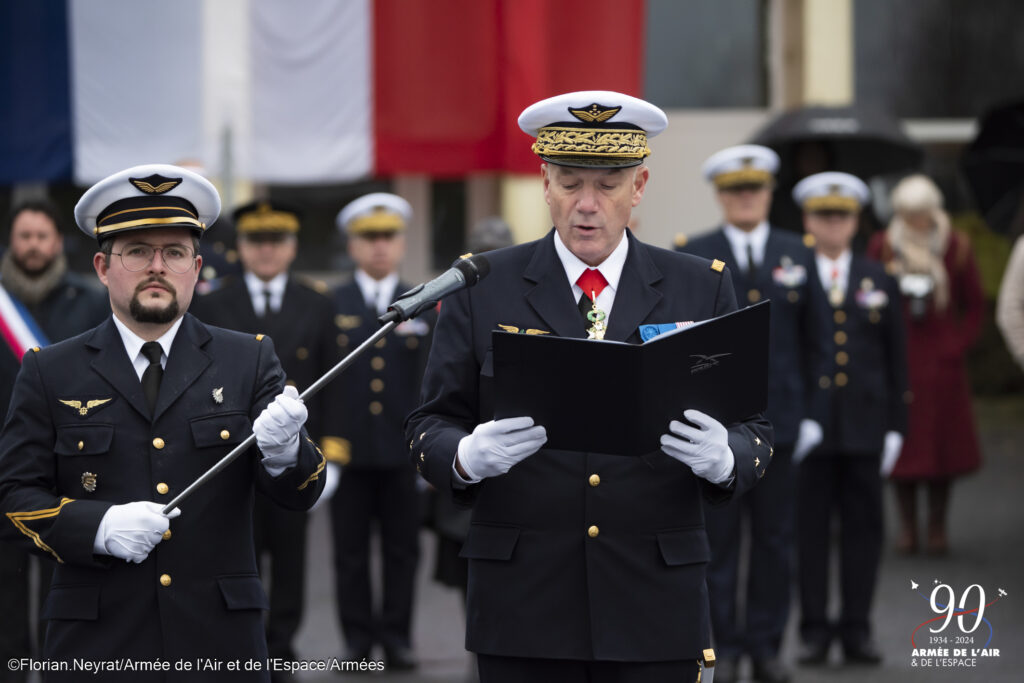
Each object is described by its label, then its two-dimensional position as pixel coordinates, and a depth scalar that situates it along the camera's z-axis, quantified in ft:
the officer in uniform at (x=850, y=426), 49.85
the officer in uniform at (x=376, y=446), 50.62
